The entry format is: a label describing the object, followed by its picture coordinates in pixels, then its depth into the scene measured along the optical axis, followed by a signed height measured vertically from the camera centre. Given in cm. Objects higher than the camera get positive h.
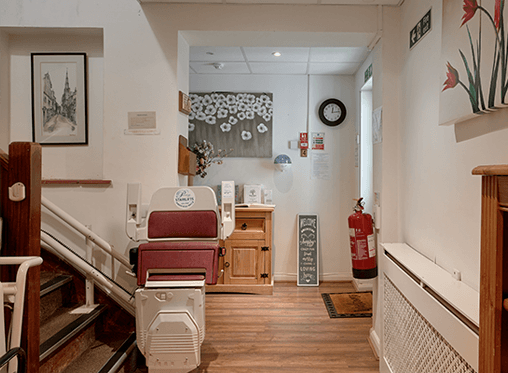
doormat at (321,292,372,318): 346 -131
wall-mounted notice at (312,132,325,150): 459 +51
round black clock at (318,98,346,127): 455 +91
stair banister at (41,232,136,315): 250 -63
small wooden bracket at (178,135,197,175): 274 +19
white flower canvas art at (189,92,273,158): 458 +79
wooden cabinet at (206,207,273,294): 413 -88
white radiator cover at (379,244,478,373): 126 -61
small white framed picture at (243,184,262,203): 449 -15
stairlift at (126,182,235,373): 204 -63
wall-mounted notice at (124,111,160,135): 269 +45
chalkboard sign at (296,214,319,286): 444 -88
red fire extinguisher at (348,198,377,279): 272 -52
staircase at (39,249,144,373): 210 -99
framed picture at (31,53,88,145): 284 +68
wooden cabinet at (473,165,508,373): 89 -23
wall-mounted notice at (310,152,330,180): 459 +21
